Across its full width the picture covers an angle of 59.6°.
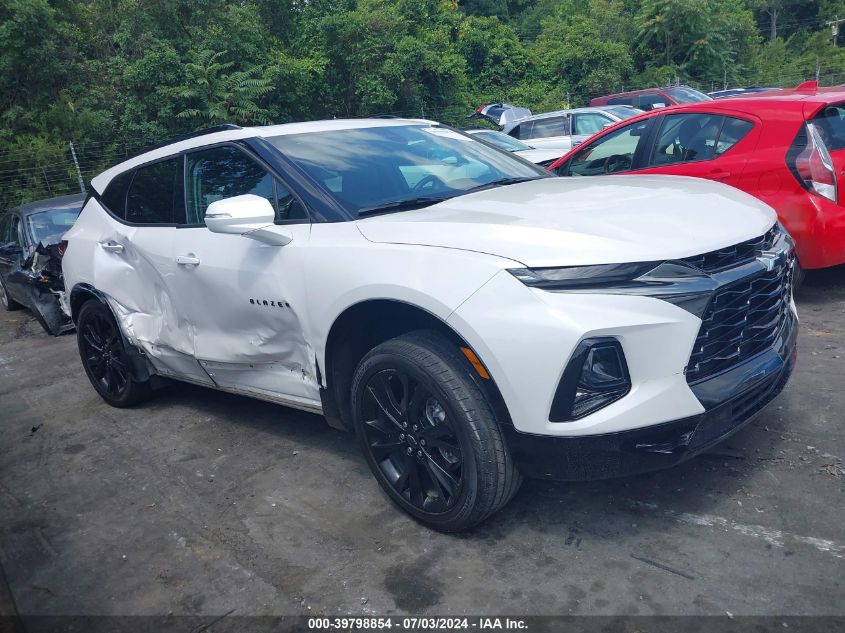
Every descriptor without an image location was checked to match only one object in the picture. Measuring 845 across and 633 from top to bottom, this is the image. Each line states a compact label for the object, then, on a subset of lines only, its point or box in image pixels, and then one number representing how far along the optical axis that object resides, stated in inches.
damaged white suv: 101.7
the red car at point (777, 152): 200.2
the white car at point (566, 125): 542.8
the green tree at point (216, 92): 770.2
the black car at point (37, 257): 319.6
